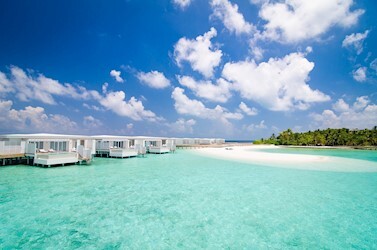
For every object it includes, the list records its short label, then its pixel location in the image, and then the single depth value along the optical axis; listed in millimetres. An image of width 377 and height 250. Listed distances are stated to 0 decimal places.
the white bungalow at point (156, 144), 32625
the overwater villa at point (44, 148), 17469
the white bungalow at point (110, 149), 25677
